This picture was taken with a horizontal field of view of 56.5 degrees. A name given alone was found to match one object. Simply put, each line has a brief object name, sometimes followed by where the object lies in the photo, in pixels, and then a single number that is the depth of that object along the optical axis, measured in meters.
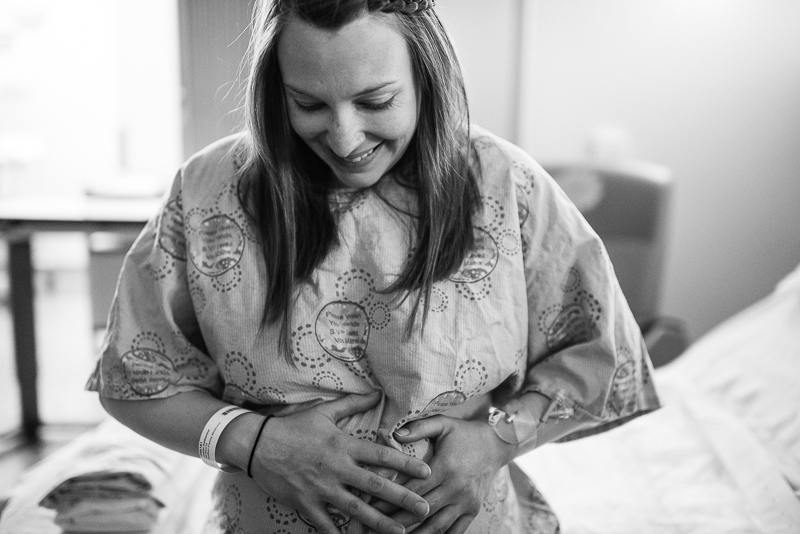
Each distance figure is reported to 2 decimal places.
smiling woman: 0.90
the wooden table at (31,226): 2.18
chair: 1.96
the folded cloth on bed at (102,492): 1.20
